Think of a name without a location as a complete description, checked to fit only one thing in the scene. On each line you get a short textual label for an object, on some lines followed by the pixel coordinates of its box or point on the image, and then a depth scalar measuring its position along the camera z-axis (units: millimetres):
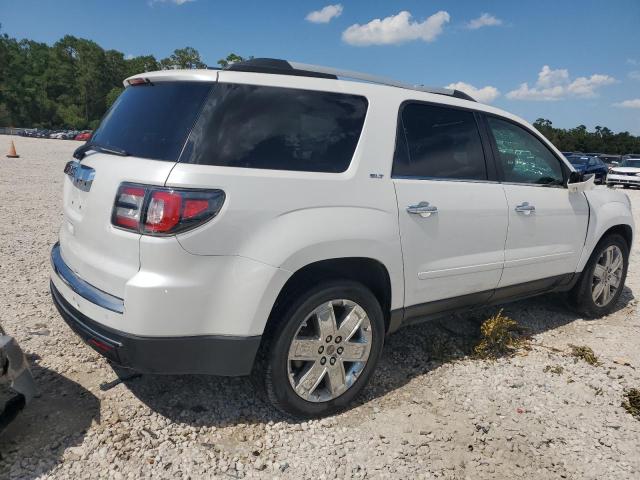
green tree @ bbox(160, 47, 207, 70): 86312
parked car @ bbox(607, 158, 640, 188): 21781
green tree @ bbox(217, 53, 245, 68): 72312
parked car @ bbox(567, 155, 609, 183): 20938
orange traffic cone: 20656
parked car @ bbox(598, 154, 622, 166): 34288
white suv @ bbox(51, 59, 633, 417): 2268
